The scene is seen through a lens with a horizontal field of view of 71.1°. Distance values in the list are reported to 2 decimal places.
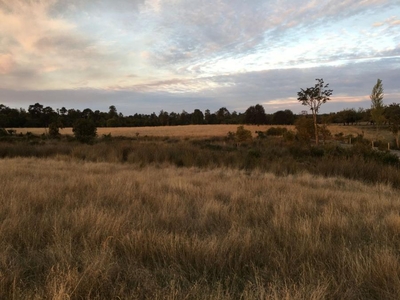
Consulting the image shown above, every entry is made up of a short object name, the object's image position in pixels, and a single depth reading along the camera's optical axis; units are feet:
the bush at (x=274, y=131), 176.55
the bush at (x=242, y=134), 107.55
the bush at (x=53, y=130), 147.23
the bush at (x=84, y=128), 129.61
